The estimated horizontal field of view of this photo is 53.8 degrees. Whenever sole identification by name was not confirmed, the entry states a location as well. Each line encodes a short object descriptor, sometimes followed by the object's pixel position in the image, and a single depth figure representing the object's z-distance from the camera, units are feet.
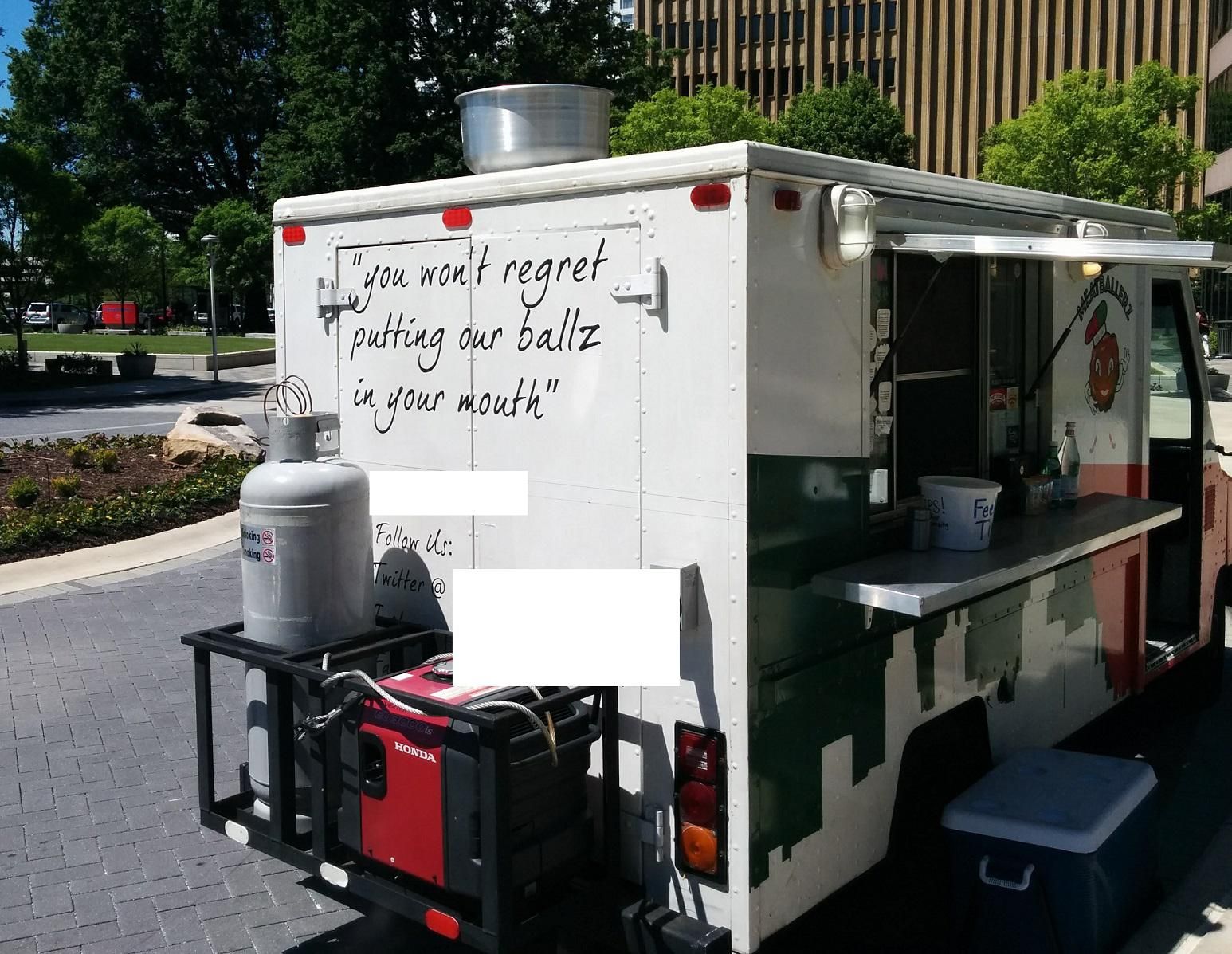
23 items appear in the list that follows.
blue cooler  12.84
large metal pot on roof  13.69
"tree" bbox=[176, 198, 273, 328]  149.89
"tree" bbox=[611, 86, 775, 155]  113.91
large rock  47.75
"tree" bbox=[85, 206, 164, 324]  144.77
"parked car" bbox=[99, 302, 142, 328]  184.44
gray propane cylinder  12.61
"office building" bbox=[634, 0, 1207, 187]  199.93
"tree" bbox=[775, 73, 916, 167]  177.58
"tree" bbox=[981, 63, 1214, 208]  107.24
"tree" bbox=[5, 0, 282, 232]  159.74
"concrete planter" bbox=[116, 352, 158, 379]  100.27
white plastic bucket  13.52
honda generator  10.77
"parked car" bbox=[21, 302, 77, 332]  189.06
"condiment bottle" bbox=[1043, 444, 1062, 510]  16.66
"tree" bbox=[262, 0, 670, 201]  110.73
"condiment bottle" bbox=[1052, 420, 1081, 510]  16.80
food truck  10.97
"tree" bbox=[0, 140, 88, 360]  83.56
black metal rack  10.49
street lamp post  87.04
